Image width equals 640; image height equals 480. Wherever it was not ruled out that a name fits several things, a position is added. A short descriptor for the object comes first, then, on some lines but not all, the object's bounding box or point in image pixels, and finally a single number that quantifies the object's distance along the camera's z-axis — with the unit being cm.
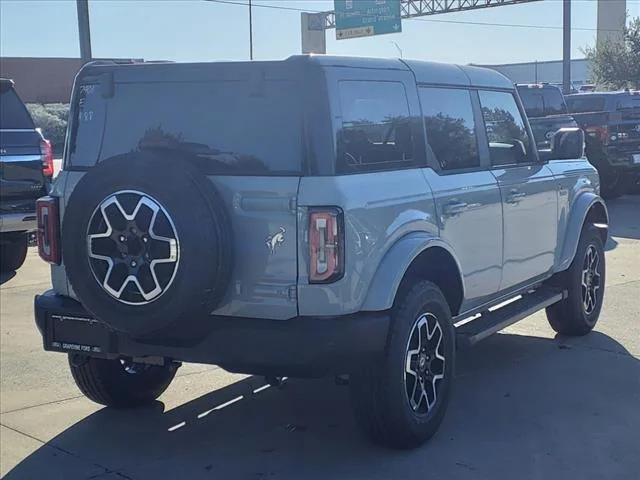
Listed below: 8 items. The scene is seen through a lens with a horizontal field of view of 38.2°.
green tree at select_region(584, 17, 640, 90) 3512
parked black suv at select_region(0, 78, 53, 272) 965
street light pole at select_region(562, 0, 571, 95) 2617
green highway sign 3969
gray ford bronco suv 426
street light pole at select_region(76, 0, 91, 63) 1648
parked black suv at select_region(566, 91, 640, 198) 1571
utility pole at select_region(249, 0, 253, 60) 3456
